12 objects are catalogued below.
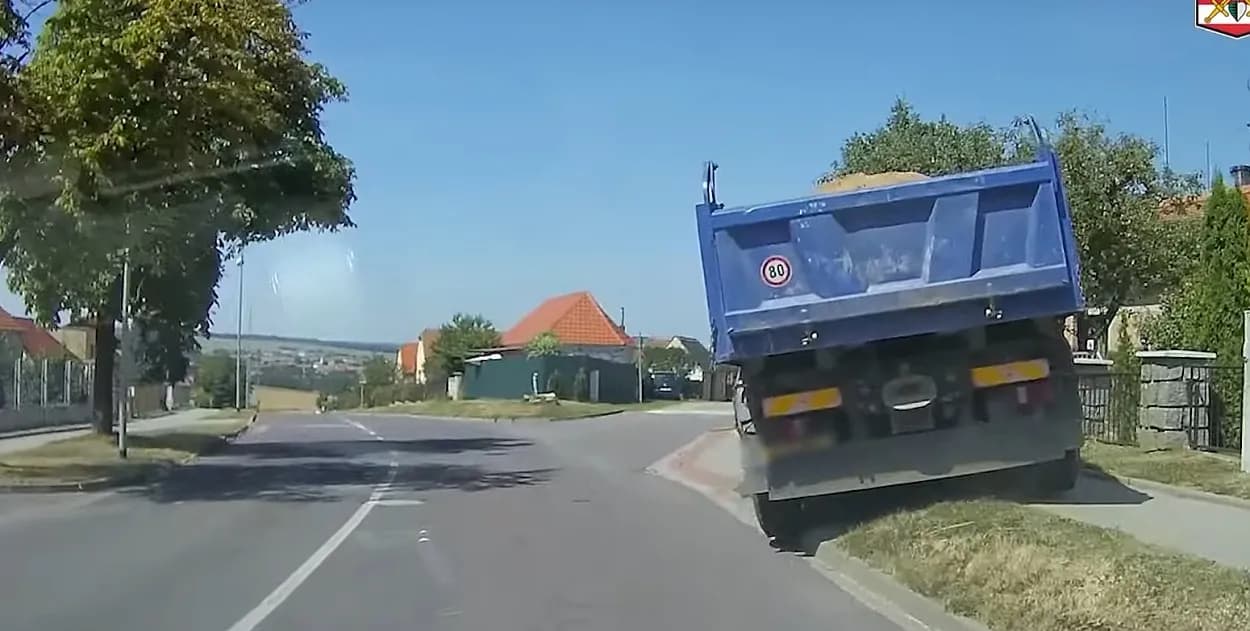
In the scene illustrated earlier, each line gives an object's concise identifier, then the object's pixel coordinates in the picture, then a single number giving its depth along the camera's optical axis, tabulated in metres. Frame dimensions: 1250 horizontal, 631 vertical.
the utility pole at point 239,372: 59.86
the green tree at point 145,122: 21.17
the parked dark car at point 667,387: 78.56
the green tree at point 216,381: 97.25
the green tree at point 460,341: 89.81
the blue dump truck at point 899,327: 13.56
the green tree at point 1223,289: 20.78
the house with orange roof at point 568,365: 69.81
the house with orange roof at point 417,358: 101.31
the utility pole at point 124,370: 28.48
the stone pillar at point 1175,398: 20.27
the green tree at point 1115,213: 32.41
